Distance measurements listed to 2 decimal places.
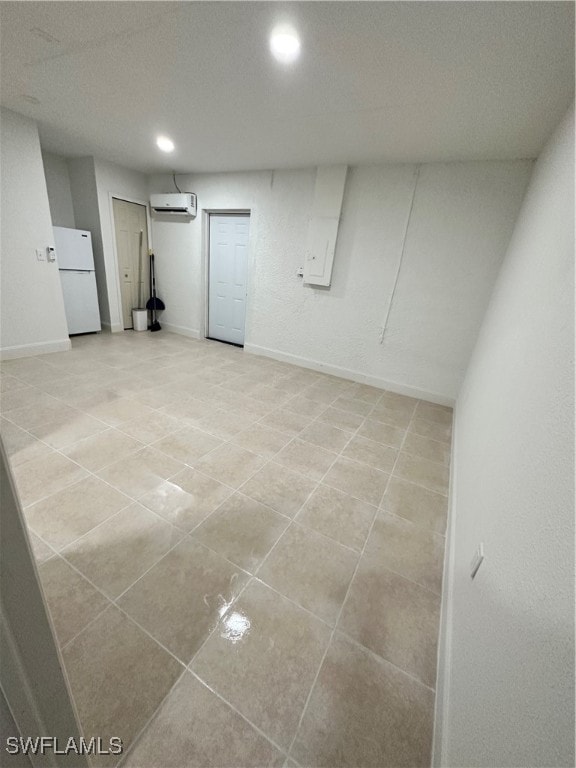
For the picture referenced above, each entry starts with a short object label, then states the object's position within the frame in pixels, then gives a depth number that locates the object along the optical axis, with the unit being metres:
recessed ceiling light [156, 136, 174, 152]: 3.24
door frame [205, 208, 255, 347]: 4.33
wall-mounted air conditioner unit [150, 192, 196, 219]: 4.49
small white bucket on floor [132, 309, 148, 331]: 5.24
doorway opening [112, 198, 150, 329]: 4.75
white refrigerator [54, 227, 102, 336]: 4.10
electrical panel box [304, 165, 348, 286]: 3.48
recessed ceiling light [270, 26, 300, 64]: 1.55
